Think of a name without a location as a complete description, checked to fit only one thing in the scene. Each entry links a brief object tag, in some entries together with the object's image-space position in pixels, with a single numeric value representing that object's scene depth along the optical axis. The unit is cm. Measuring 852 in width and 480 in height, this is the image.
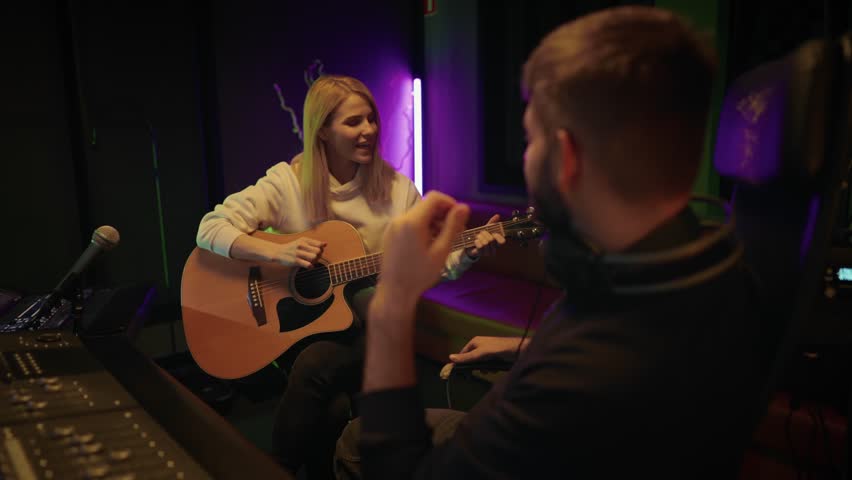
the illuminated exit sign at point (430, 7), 428
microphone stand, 154
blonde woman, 200
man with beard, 69
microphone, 155
